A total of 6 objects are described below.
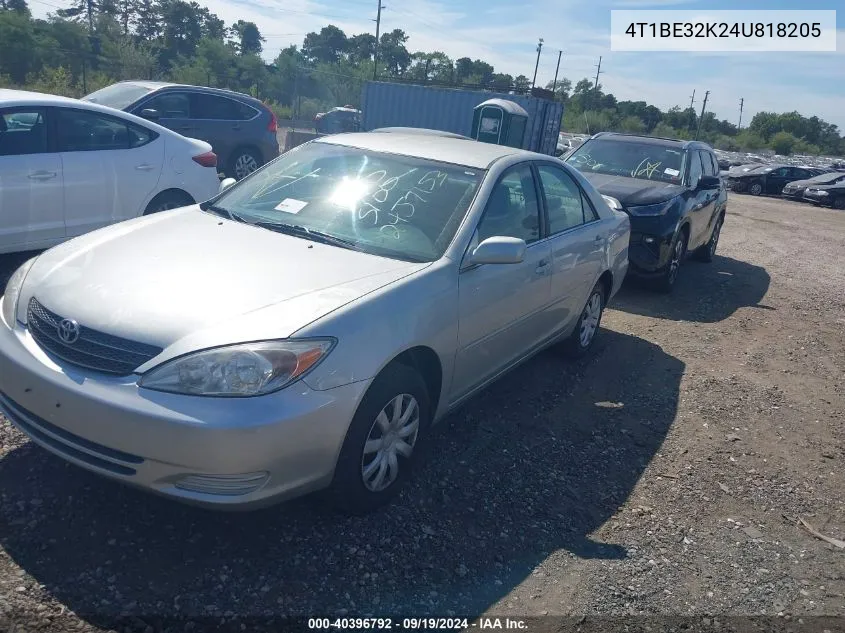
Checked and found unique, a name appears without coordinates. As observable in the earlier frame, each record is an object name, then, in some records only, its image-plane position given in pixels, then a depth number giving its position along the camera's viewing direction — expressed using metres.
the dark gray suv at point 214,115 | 10.20
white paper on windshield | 3.92
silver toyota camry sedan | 2.61
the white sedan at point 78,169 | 5.47
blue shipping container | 19.84
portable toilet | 15.15
